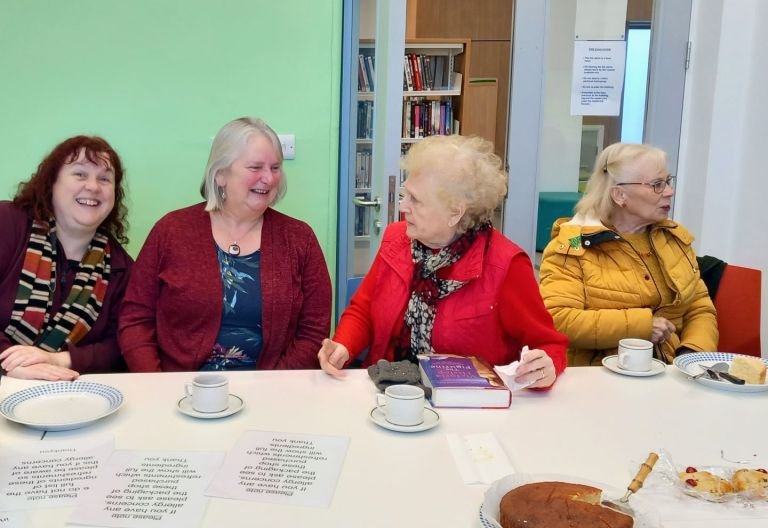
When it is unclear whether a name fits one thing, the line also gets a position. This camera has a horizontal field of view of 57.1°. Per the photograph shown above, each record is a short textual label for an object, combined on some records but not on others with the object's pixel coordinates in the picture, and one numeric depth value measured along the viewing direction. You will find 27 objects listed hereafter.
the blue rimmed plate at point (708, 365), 1.65
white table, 1.10
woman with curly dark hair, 2.04
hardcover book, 1.51
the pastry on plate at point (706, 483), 1.15
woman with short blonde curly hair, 1.84
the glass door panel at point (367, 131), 2.67
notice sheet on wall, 3.14
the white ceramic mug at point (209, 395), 1.41
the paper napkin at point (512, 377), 1.57
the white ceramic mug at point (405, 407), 1.38
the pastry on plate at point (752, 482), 1.16
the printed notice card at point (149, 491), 1.06
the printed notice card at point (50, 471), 1.10
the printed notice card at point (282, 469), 1.13
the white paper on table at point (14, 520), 1.03
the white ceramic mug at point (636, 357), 1.76
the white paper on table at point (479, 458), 1.21
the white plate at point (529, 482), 1.03
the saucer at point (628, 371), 1.74
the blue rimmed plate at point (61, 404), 1.35
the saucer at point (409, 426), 1.36
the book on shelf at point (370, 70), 3.04
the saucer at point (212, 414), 1.41
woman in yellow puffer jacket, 2.21
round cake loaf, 0.99
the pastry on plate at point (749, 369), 1.66
